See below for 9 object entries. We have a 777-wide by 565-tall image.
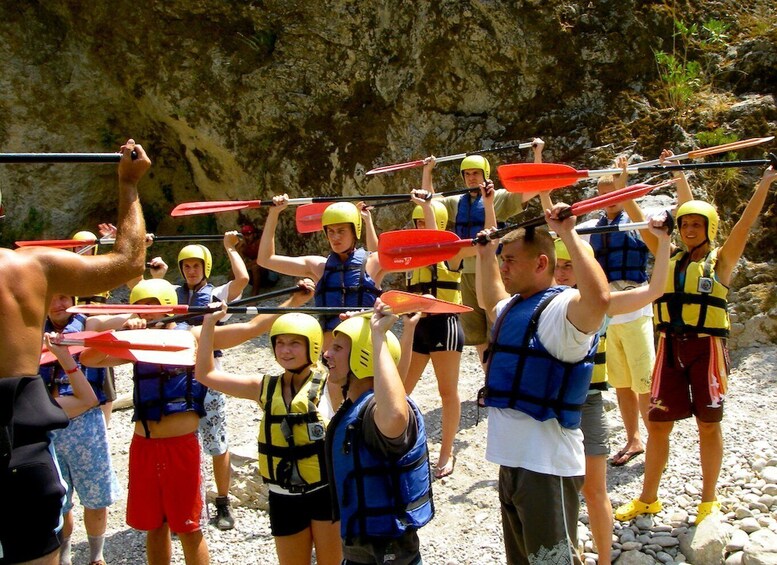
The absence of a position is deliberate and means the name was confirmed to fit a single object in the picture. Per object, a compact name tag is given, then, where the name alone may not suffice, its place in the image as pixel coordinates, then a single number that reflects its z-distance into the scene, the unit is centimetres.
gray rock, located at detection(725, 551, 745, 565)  412
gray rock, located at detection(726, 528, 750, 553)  422
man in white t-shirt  312
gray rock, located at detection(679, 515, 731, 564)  419
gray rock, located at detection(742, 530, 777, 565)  396
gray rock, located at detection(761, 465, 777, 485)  471
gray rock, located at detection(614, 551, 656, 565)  423
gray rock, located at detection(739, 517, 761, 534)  437
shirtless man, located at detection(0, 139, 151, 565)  245
